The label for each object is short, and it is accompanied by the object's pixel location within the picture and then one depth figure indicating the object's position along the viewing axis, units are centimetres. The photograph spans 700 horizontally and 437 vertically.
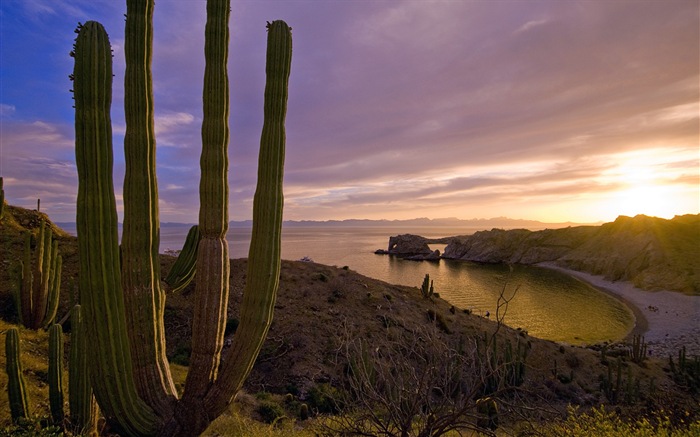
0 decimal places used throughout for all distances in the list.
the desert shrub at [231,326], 1872
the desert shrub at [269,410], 1150
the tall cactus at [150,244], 489
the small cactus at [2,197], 1724
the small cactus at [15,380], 718
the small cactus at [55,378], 734
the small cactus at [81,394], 698
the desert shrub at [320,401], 1343
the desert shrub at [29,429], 607
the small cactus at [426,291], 2982
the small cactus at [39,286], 1238
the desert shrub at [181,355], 1517
